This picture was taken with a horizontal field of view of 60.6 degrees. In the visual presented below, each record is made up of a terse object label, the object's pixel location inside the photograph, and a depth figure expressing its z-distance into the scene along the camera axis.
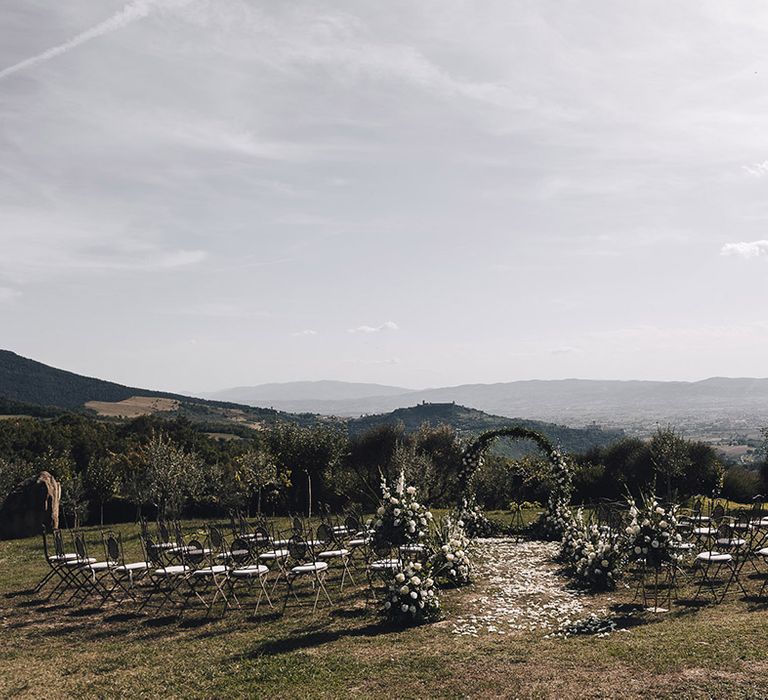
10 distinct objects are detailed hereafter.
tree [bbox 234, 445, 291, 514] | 23.95
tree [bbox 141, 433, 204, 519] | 23.14
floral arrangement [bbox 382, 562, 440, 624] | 9.53
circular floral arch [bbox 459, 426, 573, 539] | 18.17
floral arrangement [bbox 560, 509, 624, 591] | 11.55
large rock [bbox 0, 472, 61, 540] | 21.36
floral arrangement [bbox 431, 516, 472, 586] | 11.52
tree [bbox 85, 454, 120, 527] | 26.17
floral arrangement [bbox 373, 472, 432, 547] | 11.23
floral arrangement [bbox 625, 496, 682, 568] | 10.87
